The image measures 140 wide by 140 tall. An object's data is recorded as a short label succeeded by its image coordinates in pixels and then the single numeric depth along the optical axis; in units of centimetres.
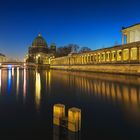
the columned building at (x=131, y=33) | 6581
